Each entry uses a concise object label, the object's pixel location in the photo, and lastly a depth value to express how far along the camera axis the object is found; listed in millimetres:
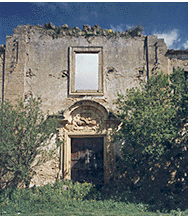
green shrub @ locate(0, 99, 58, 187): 7484
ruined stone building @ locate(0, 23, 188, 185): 9109
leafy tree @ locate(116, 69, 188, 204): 6926
